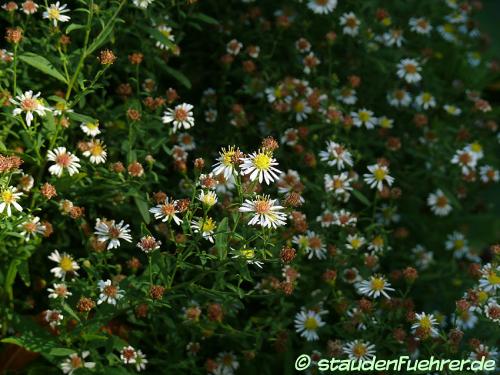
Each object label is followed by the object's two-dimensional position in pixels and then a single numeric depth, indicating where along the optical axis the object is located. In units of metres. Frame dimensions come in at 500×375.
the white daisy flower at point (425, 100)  3.45
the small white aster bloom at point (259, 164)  2.05
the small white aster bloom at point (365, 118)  3.20
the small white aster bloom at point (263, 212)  2.03
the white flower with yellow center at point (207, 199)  2.07
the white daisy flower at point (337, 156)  2.88
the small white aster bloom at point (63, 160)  2.45
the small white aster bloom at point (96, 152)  2.58
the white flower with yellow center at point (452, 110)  3.45
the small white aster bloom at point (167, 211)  2.16
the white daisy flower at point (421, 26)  3.53
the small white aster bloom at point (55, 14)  2.50
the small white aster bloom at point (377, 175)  2.96
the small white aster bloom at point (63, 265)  2.50
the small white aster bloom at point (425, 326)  2.31
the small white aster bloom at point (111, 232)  2.36
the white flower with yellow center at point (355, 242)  2.78
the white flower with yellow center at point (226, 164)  2.07
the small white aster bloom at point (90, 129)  2.59
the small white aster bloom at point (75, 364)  2.37
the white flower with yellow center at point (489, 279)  2.46
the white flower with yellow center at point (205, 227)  2.06
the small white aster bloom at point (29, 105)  2.34
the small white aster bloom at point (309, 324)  2.67
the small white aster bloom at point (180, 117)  2.74
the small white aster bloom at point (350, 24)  3.28
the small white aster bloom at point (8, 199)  2.17
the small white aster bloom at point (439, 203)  3.42
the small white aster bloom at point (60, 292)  2.38
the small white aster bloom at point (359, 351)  2.48
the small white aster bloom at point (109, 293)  2.29
